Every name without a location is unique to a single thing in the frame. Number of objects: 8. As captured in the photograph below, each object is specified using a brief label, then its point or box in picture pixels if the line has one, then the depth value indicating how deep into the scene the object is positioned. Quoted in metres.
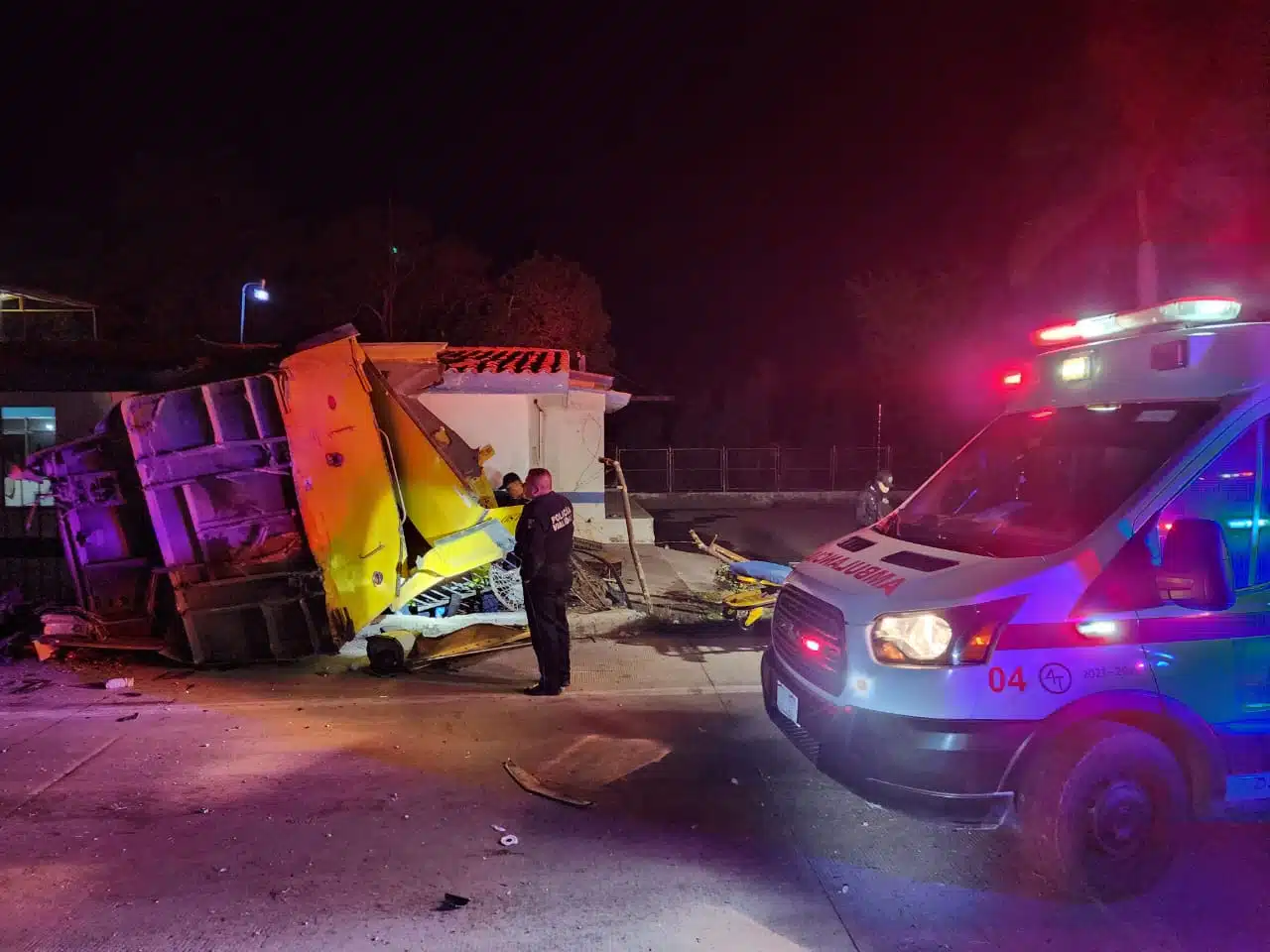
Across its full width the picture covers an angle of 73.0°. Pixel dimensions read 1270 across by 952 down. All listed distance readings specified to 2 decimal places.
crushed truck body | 7.05
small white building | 12.11
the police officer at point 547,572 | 6.42
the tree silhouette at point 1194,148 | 13.62
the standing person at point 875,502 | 7.79
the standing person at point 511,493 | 10.09
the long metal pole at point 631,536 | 8.80
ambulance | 3.48
